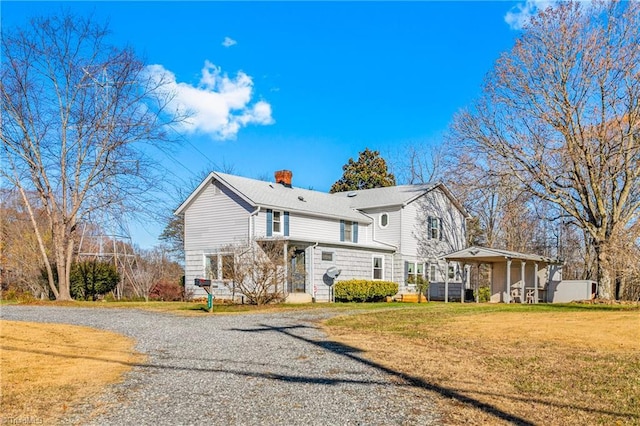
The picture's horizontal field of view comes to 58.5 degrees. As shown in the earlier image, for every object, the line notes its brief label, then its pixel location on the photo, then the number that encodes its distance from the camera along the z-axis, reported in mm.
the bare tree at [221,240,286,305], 20125
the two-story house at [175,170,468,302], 25094
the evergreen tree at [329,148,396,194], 48812
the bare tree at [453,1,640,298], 23312
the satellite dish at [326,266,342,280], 25203
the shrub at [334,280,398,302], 25422
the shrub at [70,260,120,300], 26906
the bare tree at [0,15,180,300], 23109
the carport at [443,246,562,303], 26547
